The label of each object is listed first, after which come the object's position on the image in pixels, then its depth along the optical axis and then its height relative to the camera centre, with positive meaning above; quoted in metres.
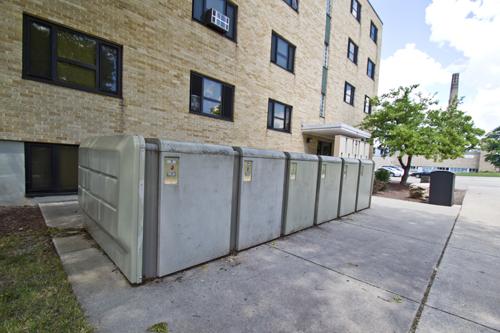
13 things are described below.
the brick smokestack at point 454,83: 51.27 +18.07
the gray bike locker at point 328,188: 5.43 -0.75
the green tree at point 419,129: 14.38 +2.24
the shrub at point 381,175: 14.53 -0.89
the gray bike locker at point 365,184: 7.30 -0.79
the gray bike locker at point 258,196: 3.65 -0.72
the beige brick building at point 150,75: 5.37 +2.29
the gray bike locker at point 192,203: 2.75 -0.68
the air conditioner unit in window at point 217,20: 8.51 +4.86
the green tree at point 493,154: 53.01 +2.98
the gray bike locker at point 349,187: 6.40 -0.80
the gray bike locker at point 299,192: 4.52 -0.73
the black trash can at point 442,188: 9.36 -0.97
